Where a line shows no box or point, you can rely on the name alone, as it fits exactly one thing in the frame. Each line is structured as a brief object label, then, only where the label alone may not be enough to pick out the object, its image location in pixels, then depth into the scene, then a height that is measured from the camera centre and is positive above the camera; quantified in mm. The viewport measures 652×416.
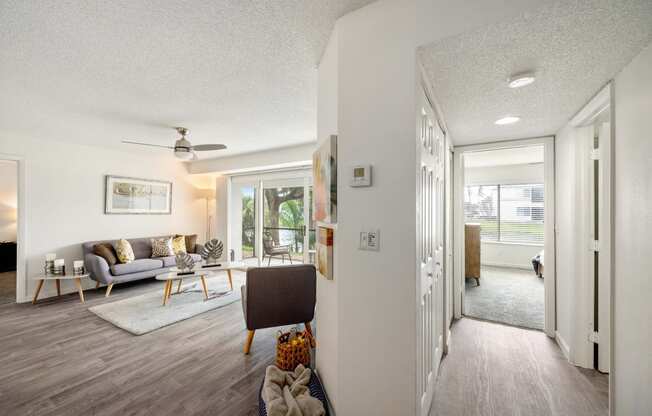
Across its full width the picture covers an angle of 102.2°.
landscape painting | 4984 +247
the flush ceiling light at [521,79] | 1587 +800
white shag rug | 3080 -1342
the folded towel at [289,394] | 1526 -1177
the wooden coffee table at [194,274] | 3690 -962
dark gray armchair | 2438 -842
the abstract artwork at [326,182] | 1564 +169
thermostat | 1396 +178
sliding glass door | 5480 -233
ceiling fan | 3502 +839
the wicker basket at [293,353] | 2078 -1163
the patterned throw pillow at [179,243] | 5415 -741
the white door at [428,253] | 1408 -291
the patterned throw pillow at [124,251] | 4500 -757
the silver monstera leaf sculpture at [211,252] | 4320 -720
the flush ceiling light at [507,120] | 2359 +815
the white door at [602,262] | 2043 -424
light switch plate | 1380 -169
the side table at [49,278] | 3779 -1077
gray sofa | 4125 -981
